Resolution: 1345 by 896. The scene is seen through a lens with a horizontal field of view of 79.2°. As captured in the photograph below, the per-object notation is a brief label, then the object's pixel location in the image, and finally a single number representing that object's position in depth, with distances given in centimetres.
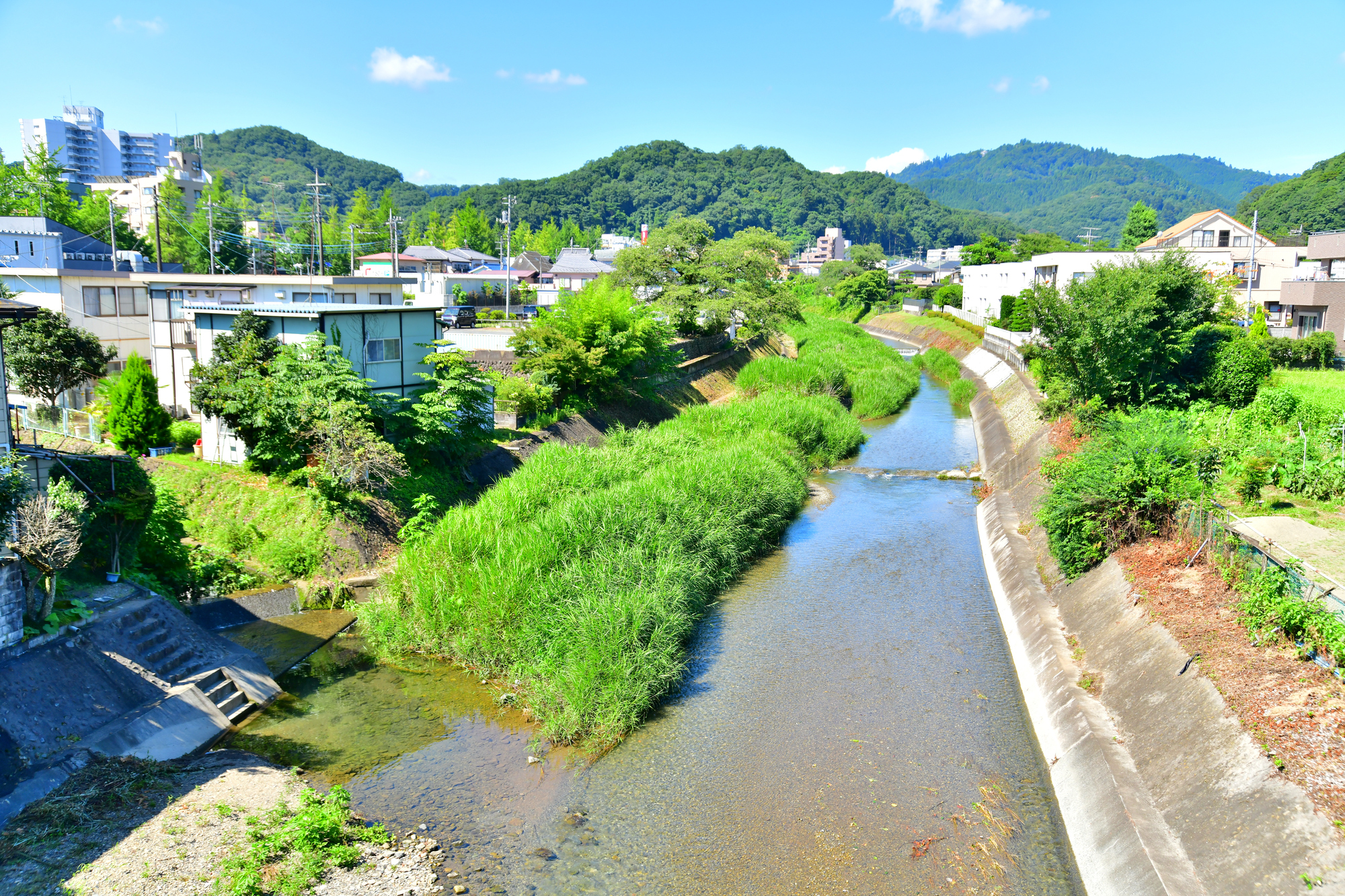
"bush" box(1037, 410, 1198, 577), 1474
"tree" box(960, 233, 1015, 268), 8519
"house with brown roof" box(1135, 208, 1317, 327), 3752
